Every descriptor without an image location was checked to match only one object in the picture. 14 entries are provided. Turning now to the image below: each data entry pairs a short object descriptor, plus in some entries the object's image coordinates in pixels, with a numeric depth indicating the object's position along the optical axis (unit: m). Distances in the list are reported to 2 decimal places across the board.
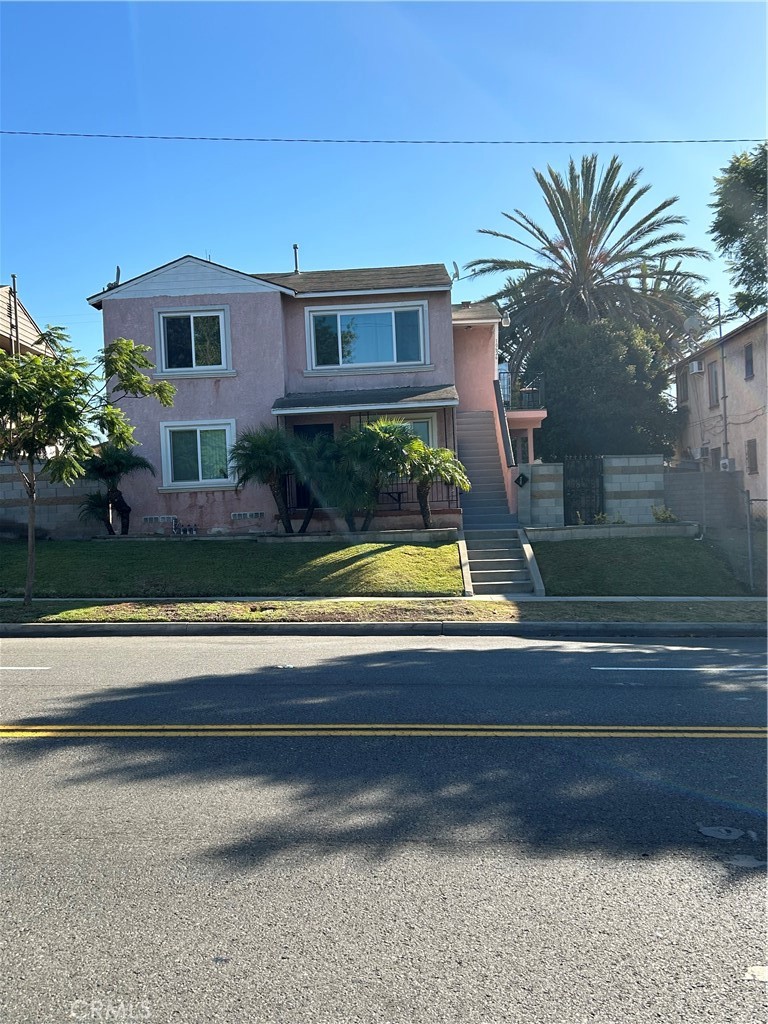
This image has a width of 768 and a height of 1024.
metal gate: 21.41
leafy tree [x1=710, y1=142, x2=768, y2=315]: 16.58
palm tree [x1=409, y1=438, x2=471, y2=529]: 19.52
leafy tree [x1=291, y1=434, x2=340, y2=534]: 19.92
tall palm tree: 32.72
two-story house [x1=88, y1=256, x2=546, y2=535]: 22.77
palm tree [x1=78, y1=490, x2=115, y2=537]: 21.52
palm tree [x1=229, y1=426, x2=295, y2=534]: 19.95
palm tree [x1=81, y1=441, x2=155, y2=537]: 20.98
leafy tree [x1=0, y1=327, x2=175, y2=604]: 14.07
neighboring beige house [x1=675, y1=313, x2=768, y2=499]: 27.20
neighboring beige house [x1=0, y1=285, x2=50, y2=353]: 27.67
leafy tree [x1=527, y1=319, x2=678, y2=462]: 31.81
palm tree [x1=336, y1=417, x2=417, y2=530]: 19.22
